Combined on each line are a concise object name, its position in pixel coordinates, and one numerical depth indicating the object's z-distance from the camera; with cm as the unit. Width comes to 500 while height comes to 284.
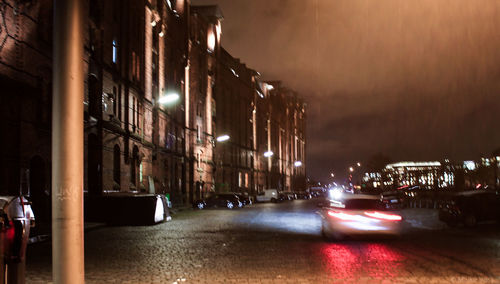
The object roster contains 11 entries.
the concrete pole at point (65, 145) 451
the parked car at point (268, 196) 6250
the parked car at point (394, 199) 3678
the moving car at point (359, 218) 1392
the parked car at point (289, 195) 7625
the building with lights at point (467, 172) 8594
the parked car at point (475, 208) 2059
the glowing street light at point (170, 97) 3208
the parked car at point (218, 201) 4359
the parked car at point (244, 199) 4952
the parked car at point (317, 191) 10721
